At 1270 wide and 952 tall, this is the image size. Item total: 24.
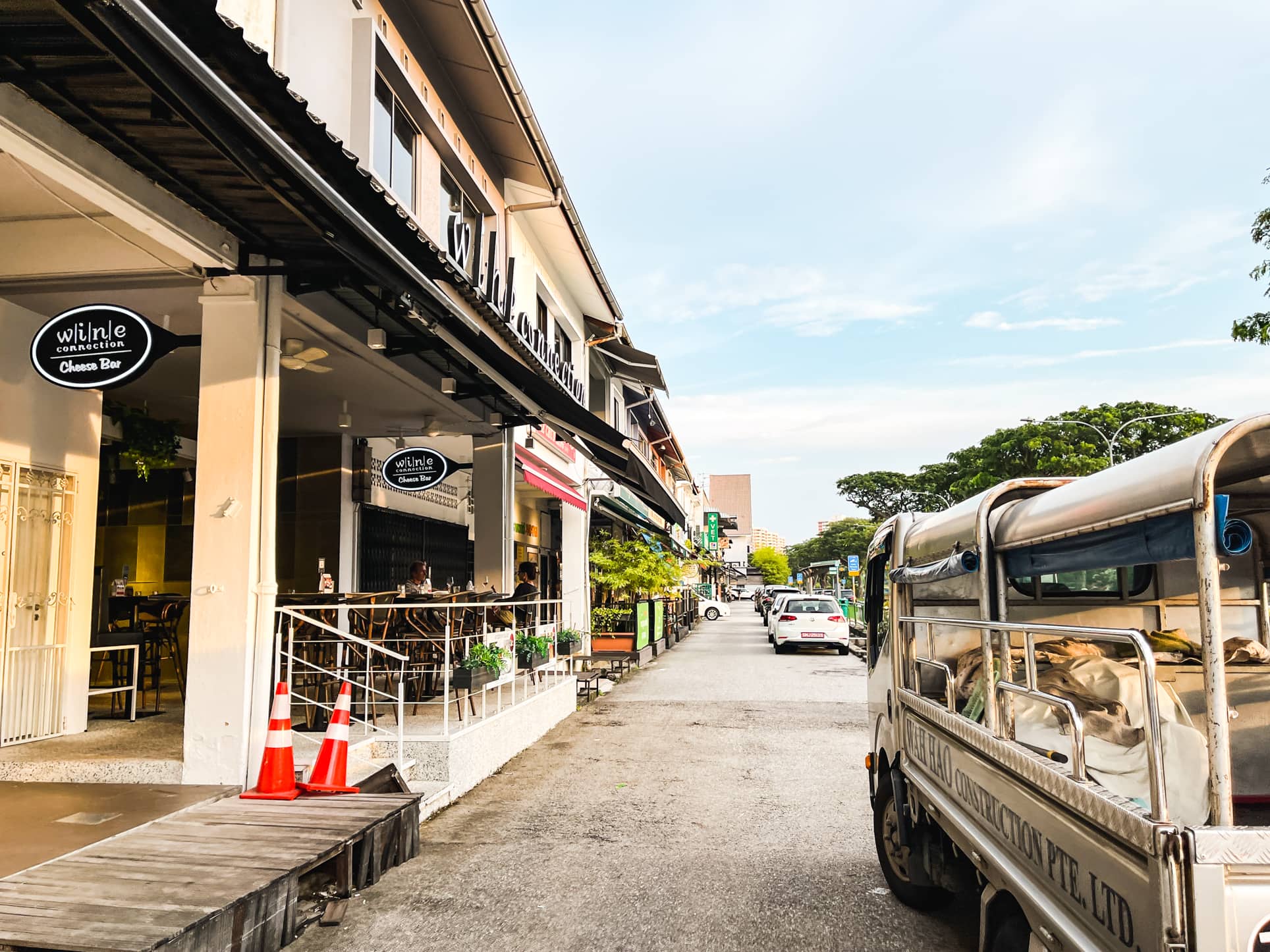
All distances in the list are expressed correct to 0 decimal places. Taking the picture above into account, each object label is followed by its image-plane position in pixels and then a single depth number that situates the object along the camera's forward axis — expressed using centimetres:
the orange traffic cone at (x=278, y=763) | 559
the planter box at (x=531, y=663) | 1053
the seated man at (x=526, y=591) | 1076
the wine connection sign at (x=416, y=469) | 1028
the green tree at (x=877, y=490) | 9825
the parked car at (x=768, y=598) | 4434
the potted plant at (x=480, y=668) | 801
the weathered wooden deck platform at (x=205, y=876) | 345
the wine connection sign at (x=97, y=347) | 564
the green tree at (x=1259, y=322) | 1168
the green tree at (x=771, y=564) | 15250
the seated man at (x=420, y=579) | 1036
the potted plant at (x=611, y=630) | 1986
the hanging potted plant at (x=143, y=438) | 825
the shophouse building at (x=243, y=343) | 450
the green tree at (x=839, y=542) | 10775
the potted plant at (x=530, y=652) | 1048
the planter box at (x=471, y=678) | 798
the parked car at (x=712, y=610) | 4884
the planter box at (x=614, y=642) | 1978
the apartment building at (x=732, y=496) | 14875
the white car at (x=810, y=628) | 2305
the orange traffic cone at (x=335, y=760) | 572
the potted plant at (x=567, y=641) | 1197
